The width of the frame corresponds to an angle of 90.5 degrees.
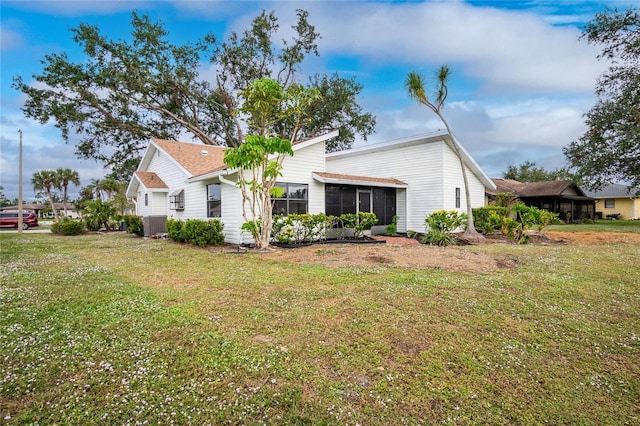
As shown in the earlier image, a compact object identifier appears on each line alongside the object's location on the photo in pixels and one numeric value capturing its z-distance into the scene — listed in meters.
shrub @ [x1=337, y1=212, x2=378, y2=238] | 13.18
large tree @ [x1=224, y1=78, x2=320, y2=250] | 9.66
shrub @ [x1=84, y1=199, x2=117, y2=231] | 21.00
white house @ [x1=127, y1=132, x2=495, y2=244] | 12.75
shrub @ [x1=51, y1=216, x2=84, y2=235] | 19.17
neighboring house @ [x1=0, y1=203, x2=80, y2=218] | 64.59
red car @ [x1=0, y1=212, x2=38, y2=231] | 27.33
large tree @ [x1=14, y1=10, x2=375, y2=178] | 22.03
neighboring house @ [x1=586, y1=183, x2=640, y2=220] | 37.62
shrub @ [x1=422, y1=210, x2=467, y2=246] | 12.82
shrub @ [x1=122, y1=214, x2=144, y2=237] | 16.95
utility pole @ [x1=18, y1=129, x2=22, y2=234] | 21.59
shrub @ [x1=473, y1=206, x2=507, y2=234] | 15.30
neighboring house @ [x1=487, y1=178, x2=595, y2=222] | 27.91
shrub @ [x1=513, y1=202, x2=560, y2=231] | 12.95
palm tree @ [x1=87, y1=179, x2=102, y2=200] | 50.76
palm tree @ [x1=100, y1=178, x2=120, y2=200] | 31.55
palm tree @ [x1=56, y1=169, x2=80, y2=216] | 47.06
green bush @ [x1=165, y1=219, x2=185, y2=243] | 13.59
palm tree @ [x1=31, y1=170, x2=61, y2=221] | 46.44
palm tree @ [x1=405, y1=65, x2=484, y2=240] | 13.48
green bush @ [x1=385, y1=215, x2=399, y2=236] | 15.91
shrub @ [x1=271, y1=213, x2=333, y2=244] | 11.73
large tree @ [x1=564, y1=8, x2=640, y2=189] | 19.41
